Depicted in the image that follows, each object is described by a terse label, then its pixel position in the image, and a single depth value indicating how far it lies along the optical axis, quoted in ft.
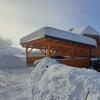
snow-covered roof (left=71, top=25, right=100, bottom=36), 36.71
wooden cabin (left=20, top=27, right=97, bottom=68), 22.24
